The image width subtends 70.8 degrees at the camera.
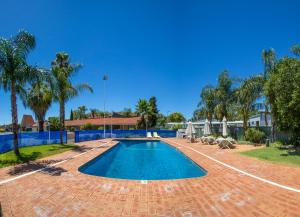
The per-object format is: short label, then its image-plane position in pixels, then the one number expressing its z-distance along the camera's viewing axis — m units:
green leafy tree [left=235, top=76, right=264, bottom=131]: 22.86
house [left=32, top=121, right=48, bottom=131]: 60.19
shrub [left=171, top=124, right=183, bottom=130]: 50.26
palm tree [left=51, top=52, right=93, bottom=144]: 19.33
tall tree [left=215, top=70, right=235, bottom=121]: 27.27
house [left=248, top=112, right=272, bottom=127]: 30.20
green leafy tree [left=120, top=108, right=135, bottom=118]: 68.32
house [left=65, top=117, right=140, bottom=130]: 46.56
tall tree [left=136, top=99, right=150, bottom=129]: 45.31
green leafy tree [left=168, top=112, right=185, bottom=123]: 87.39
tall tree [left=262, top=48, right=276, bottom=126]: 20.71
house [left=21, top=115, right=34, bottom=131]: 60.65
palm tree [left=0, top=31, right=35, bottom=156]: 11.91
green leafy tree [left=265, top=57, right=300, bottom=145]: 11.83
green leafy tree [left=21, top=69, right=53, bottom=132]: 27.08
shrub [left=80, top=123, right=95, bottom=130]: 44.91
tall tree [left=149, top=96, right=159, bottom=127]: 46.16
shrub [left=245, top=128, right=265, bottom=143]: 19.76
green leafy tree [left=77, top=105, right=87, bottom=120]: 90.93
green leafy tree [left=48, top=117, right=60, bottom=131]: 44.60
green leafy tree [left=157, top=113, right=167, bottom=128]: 71.18
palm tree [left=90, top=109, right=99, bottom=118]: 78.96
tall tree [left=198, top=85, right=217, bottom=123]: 30.79
